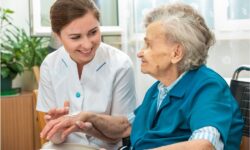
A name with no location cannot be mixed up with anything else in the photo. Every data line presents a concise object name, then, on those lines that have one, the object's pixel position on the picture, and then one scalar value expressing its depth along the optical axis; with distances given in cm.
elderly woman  139
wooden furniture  267
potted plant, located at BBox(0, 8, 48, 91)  268
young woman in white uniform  180
